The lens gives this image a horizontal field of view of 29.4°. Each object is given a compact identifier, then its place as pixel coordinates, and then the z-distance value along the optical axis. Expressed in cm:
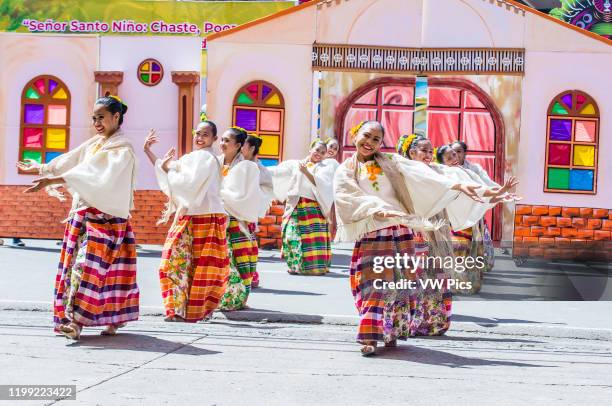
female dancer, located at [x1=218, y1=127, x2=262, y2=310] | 1066
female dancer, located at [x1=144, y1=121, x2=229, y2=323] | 954
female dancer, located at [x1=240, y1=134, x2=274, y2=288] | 1210
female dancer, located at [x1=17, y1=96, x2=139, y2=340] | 823
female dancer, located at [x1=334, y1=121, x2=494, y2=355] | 803
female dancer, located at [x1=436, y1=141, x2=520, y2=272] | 1201
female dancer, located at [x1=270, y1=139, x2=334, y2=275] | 1465
